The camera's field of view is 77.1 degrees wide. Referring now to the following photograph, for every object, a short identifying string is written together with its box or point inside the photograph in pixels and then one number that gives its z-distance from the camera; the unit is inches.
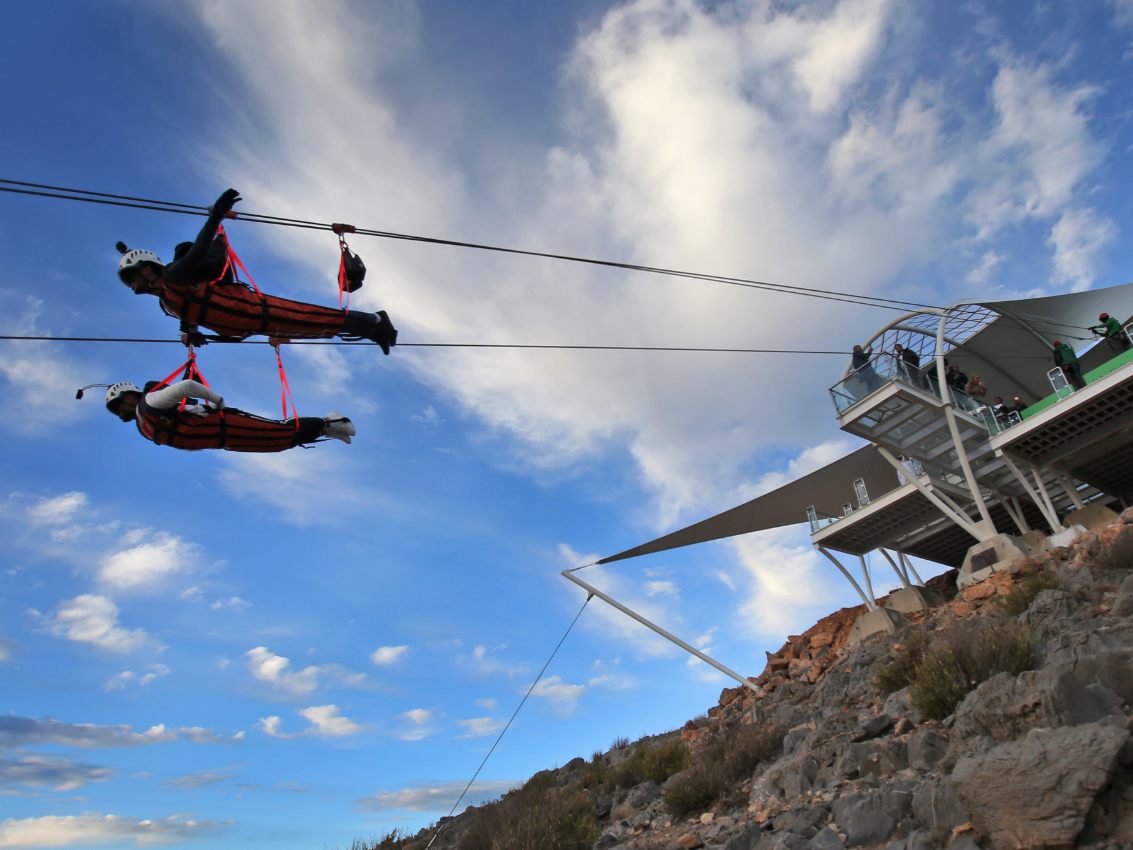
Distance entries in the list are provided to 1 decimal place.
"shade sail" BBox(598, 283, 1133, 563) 859.4
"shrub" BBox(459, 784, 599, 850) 438.6
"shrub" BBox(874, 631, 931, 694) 439.8
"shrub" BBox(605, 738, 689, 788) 549.0
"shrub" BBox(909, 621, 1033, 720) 346.6
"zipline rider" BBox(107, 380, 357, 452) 212.8
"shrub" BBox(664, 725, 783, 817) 423.8
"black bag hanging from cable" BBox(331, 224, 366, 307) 241.6
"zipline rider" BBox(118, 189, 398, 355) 197.0
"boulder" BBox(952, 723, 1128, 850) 205.3
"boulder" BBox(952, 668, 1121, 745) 256.5
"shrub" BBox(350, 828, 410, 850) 734.7
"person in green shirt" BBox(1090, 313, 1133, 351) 666.2
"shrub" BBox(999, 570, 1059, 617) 482.0
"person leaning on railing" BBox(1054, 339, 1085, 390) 676.7
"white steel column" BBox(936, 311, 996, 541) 682.0
